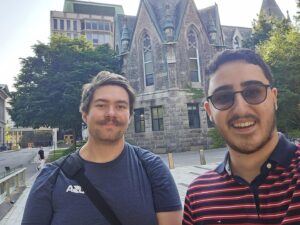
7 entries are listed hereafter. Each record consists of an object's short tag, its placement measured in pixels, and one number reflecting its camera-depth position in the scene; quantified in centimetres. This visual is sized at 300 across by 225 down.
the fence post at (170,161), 1087
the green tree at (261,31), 2389
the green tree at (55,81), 1867
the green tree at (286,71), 1638
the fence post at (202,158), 1106
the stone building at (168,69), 1896
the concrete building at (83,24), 6336
